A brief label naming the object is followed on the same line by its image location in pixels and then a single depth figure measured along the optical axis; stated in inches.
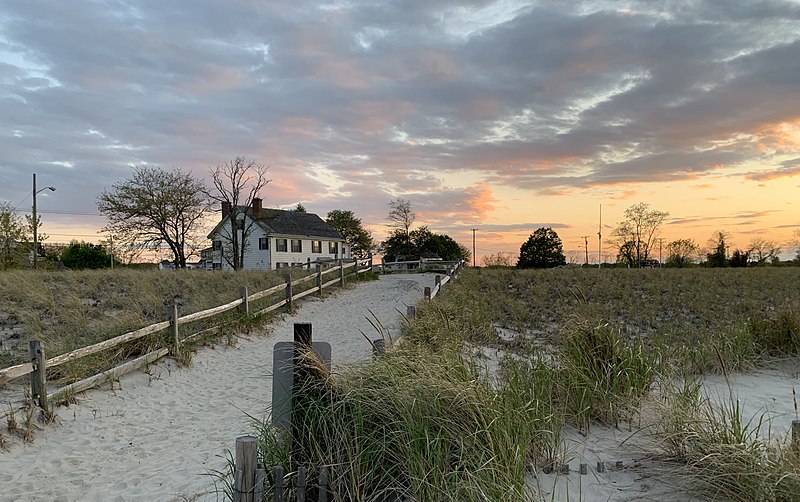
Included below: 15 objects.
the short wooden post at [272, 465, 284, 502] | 124.3
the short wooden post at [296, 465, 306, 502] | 124.2
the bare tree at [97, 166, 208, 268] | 1599.4
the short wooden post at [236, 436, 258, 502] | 116.6
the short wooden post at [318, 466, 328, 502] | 128.6
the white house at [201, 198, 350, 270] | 1941.4
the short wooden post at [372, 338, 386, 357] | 193.9
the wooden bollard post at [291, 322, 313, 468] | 141.8
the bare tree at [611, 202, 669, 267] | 2785.4
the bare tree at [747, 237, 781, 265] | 1962.1
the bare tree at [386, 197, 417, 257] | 2422.5
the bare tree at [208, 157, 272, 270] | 1608.0
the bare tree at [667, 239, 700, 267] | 2678.6
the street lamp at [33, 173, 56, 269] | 1210.9
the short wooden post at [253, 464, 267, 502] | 119.2
